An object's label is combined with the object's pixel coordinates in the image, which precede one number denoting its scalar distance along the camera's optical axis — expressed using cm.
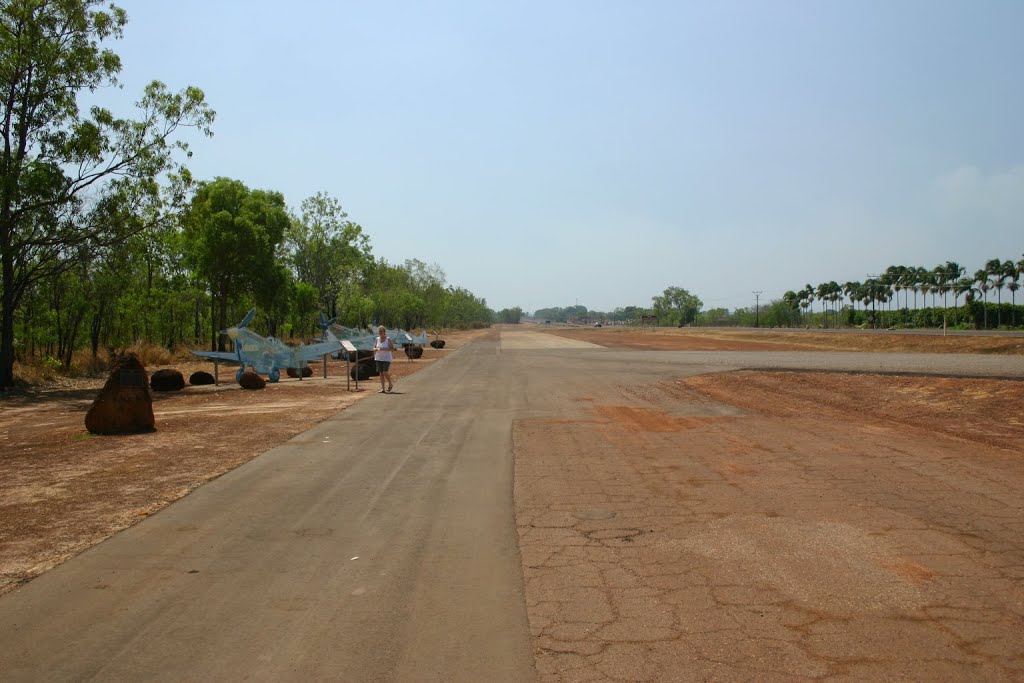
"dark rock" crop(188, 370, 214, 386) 2530
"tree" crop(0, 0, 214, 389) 2258
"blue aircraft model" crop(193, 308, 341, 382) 2469
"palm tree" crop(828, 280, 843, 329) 15100
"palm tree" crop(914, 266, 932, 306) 13200
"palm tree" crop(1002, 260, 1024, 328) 10990
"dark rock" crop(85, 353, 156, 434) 1255
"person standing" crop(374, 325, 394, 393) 2127
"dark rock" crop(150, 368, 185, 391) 2284
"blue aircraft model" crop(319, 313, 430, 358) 2916
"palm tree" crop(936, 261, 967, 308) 12663
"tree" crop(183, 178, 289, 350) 3512
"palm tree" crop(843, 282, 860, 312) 14738
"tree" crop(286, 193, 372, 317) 4750
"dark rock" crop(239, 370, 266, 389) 2256
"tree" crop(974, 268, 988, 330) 11569
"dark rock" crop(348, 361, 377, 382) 2612
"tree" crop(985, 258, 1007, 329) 11269
